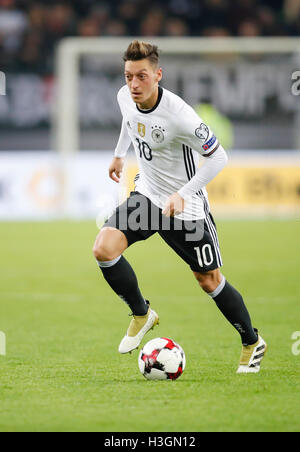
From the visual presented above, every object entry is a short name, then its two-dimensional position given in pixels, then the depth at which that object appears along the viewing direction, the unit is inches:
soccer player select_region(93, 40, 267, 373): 429.1
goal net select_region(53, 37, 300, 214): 1449.3
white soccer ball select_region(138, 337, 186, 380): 424.2
